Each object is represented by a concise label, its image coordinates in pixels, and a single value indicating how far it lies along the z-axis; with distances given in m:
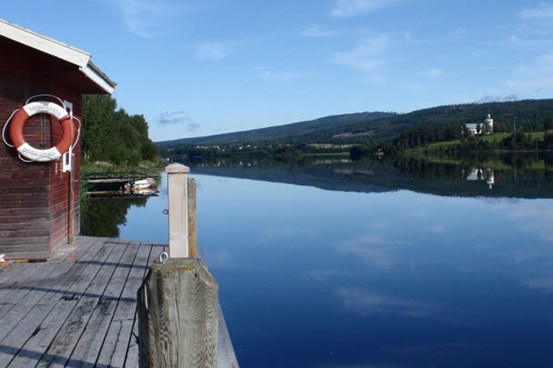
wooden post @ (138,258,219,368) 2.26
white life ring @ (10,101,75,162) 7.35
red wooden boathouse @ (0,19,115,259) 7.37
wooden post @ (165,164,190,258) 5.21
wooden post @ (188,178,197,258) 6.02
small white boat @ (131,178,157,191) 29.64
